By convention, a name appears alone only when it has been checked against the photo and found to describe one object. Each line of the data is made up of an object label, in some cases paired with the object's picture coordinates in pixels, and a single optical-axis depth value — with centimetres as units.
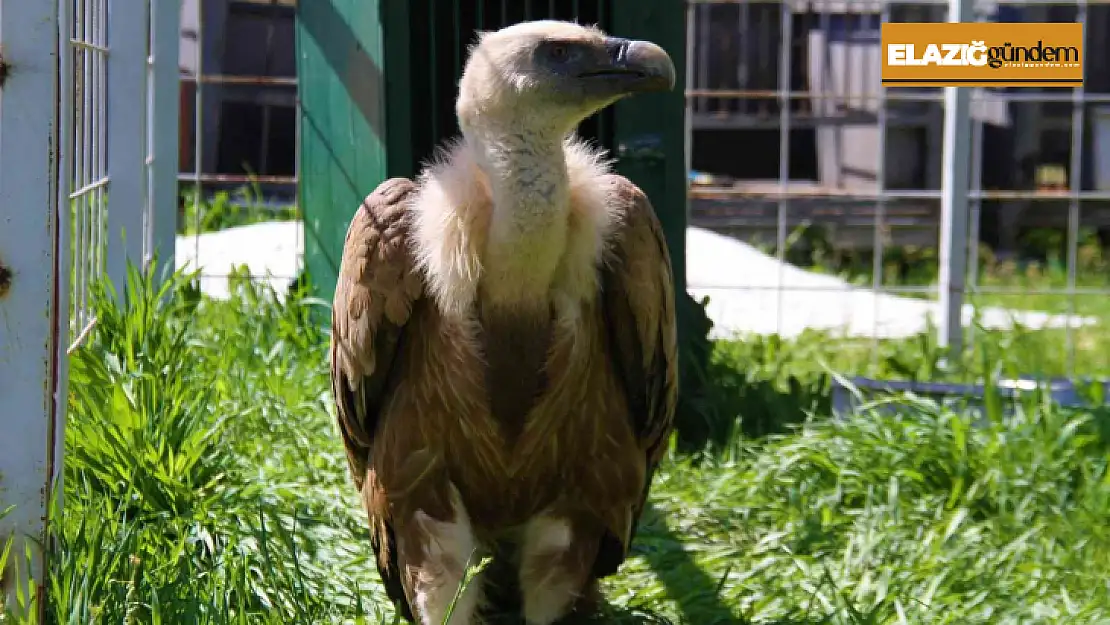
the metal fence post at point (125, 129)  477
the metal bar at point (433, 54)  543
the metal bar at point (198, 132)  579
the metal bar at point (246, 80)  602
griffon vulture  332
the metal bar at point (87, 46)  393
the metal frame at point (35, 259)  297
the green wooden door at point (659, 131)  530
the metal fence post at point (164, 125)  565
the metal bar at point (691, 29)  947
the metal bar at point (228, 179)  605
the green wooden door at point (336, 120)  542
